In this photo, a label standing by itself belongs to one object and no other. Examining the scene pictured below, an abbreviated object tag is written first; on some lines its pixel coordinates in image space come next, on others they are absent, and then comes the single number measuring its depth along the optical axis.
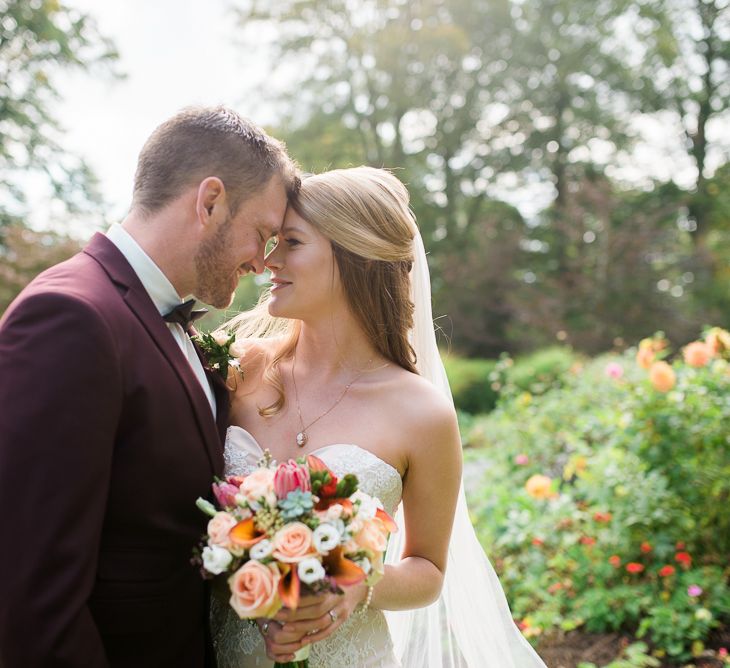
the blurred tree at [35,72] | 13.48
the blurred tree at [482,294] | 19.58
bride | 2.72
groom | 1.73
